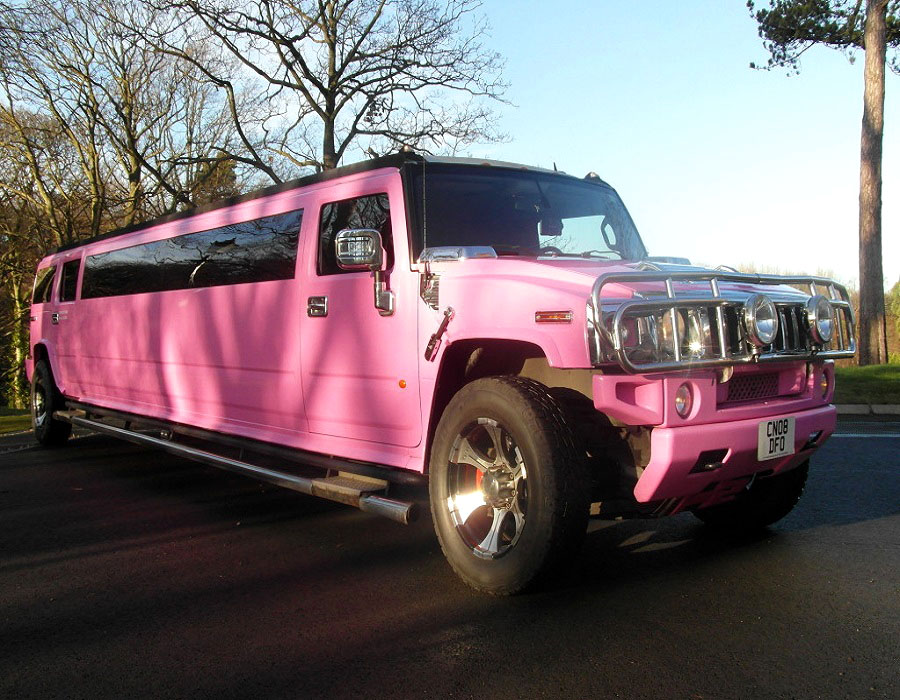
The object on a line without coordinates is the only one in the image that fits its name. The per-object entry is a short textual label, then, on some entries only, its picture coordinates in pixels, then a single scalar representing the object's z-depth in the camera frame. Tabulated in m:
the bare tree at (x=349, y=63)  19.28
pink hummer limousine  3.40
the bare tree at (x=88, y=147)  20.38
